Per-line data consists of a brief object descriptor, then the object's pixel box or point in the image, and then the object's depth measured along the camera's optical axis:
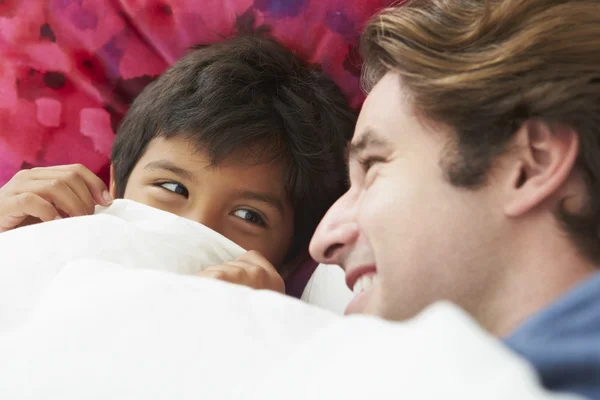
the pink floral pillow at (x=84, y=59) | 1.38
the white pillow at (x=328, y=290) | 1.04
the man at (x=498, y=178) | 0.72
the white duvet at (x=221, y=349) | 0.45
